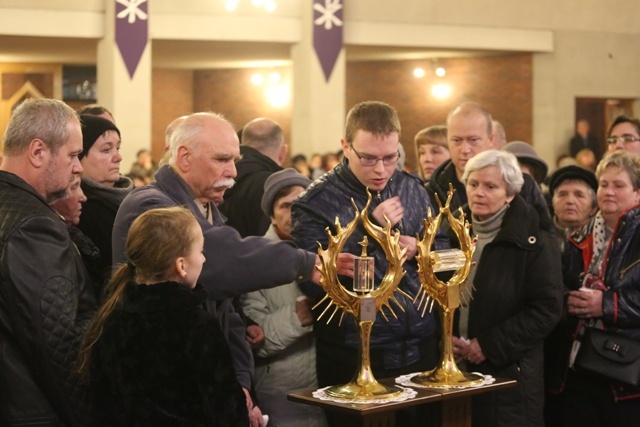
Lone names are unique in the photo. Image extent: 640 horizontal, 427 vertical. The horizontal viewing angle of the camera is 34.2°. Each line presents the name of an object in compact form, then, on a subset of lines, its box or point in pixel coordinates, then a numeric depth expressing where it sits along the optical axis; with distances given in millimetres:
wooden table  3340
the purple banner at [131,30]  13328
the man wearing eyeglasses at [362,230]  4020
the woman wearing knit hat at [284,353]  4277
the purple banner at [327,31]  14219
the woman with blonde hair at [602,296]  4691
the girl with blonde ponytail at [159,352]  3002
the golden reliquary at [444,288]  3750
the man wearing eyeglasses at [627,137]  6238
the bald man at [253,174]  5562
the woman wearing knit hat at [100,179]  4027
